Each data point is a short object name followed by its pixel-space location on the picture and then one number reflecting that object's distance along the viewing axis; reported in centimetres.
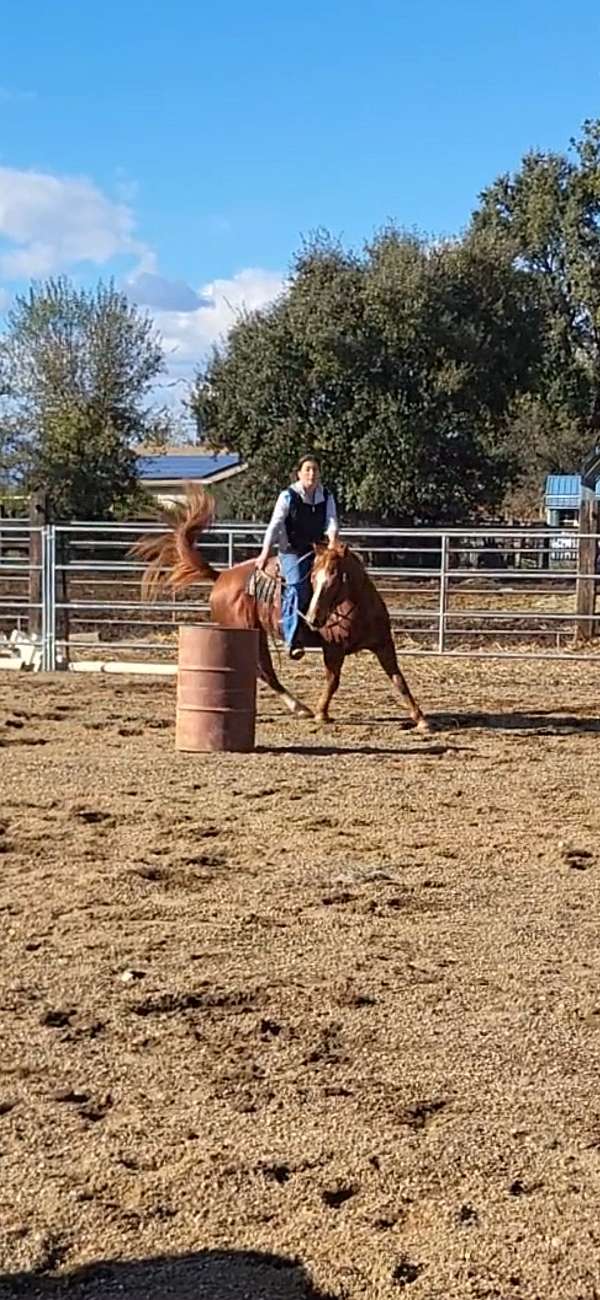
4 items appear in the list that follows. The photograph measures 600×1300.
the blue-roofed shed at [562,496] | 3983
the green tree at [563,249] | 3912
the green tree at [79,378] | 2953
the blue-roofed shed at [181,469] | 3345
